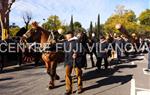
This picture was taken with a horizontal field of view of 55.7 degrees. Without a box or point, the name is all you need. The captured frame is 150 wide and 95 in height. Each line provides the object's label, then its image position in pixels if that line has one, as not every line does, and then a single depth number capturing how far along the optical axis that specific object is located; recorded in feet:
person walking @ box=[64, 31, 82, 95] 13.25
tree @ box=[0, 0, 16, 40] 32.07
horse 14.04
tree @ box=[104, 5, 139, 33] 106.80
